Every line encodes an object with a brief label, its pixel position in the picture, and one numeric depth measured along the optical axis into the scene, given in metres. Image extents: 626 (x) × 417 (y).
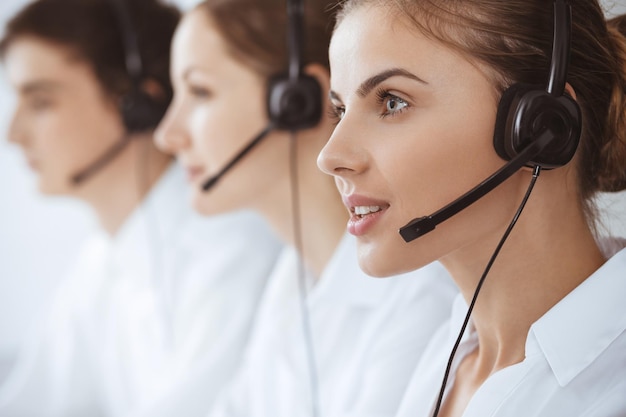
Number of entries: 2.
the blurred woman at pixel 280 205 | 1.47
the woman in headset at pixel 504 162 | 1.22
